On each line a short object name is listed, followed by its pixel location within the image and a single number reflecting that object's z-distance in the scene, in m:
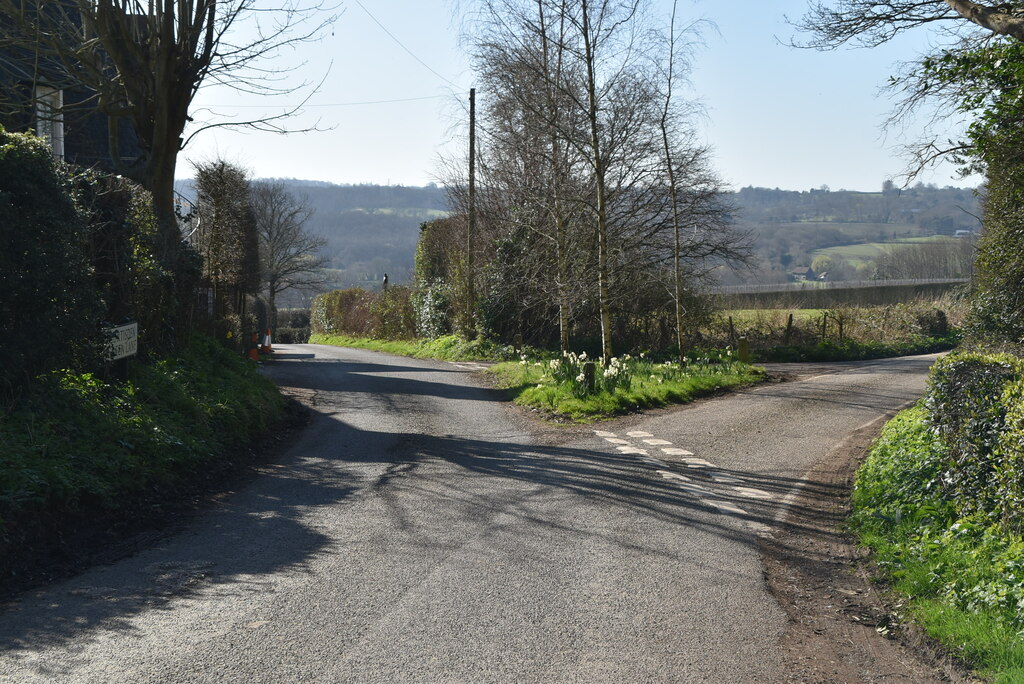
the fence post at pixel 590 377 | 16.53
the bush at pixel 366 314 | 41.47
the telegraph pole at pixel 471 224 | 28.08
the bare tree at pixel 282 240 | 61.28
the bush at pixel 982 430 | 6.40
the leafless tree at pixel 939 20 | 9.25
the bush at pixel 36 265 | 8.87
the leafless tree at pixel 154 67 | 14.69
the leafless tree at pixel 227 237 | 27.39
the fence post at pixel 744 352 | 23.13
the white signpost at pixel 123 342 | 10.90
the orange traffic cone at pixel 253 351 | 26.22
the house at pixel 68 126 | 14.12
